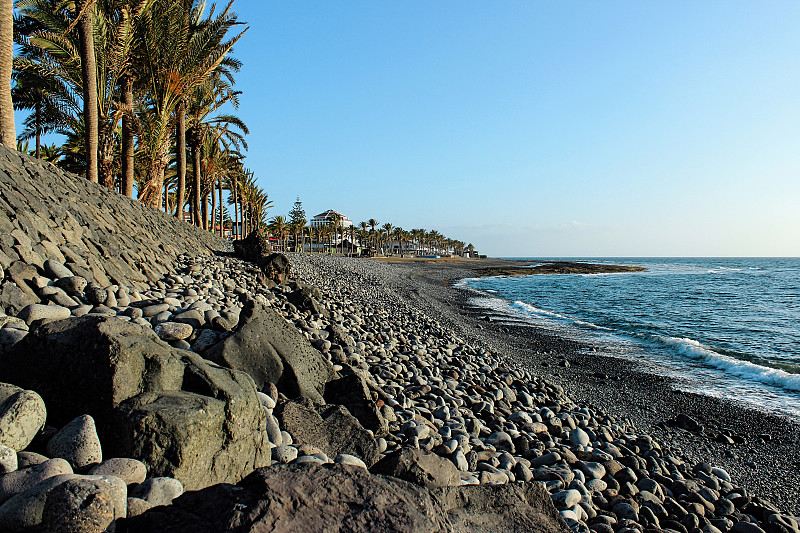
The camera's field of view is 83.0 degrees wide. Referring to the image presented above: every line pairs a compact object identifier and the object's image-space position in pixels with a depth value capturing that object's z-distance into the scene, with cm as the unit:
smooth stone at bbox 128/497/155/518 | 240
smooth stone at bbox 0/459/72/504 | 240
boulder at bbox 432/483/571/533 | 293
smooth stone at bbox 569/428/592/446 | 652
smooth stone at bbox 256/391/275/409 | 451
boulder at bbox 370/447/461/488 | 347
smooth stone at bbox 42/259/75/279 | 619
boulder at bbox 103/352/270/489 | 288
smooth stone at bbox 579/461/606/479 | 546
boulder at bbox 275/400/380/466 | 421
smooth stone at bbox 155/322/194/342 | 538
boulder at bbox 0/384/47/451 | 281
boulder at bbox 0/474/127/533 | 213
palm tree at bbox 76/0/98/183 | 1412
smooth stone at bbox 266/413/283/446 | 391
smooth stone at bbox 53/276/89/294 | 601
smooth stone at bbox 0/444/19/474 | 259
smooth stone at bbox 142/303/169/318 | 608
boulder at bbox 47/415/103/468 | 279
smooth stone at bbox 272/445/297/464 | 365
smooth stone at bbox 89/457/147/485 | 269
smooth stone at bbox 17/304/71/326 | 469
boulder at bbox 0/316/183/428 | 323
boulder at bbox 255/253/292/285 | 1535
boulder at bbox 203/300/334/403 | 510
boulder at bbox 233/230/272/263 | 1778
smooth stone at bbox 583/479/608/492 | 515
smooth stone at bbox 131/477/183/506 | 257
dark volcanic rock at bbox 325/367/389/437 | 521
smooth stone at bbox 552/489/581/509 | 450
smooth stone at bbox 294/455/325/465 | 362
